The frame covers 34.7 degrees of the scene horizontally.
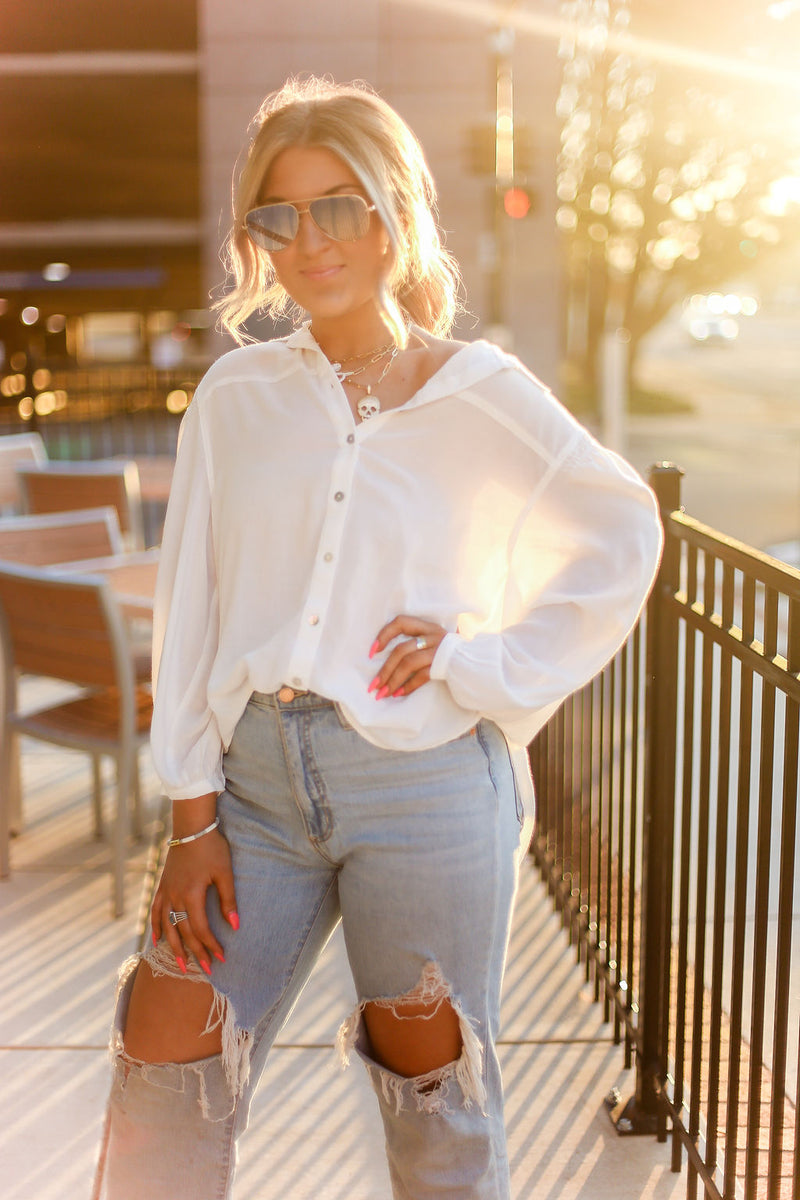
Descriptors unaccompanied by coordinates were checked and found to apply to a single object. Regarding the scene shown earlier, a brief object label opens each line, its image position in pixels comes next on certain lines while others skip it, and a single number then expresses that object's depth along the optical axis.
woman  1.69
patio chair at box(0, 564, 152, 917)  3.83
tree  21.20
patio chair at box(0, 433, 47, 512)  7.30
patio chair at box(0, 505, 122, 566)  5.09
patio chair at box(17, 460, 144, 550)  6.38
